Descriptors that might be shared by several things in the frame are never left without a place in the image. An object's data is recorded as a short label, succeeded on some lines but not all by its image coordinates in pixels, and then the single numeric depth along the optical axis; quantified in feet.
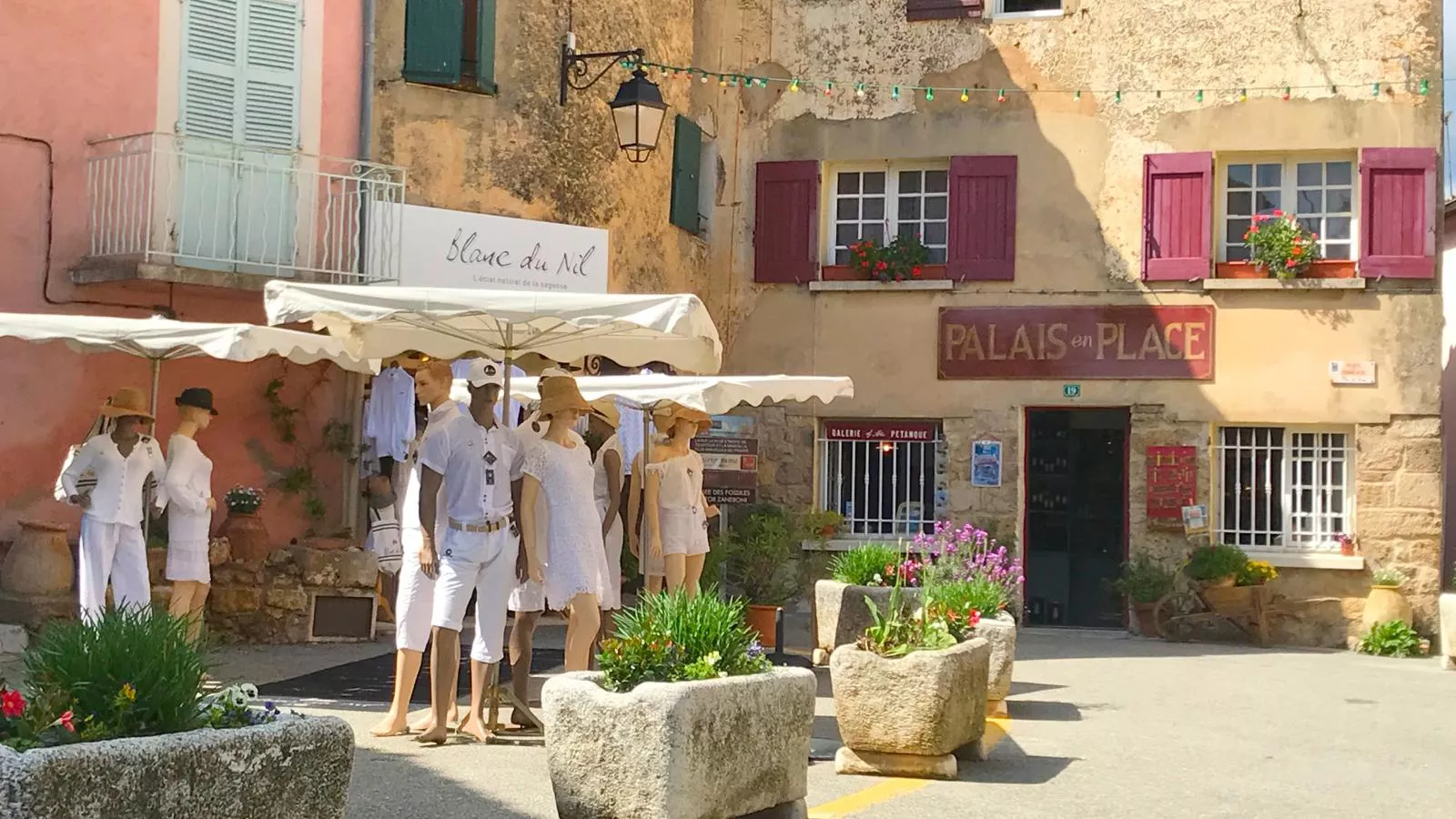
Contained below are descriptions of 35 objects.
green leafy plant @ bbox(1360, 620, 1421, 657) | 52.08
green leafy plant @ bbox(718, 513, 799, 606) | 45.21
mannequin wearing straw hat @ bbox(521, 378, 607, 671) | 26.22
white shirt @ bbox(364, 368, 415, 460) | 45.37
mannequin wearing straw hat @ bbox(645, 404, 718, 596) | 35.35
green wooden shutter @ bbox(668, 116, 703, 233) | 56.54
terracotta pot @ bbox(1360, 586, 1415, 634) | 52.54
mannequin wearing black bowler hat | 32.94
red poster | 54.95
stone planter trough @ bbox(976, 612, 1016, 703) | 31.50
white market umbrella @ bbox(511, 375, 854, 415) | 34.68
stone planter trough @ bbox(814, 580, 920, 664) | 34.81
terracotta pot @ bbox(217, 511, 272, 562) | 42.14
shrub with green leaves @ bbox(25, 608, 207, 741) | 13.80
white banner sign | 46.83
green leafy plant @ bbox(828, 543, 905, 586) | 36.06
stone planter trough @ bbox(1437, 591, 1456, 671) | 47.19
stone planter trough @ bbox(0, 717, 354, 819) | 12.51
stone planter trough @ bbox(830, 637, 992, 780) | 24.23
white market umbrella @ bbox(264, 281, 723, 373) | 25.46
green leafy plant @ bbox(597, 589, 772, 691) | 18.89
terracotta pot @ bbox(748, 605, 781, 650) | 40.06
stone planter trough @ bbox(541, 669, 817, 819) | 17.69
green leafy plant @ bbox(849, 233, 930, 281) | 57.41
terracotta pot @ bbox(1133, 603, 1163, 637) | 54.08
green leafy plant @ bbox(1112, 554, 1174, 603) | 53.88
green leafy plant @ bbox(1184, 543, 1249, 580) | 52.85
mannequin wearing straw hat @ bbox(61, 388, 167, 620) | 31.83
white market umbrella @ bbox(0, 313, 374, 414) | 32.12
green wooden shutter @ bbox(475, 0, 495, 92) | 48.49
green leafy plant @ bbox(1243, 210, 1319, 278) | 54.19
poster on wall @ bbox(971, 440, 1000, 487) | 56.59
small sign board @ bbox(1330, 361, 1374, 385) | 53.93
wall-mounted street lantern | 48.16
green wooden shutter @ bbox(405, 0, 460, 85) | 47.62
